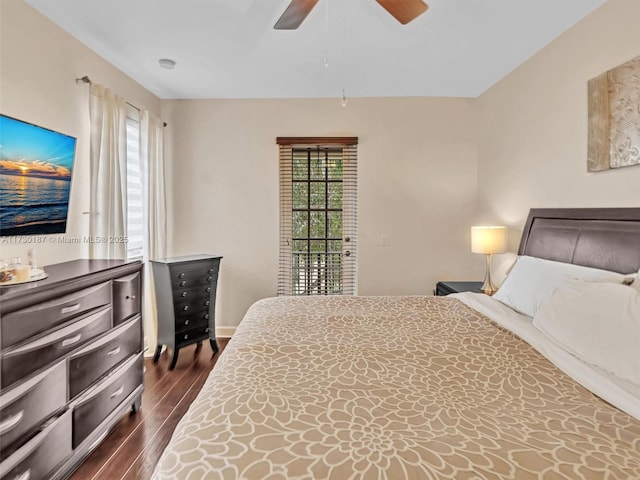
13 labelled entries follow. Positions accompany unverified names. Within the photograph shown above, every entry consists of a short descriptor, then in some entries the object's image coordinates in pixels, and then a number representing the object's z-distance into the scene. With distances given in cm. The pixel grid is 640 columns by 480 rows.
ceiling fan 166
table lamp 290
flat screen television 183
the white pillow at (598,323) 124
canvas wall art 185
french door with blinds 381
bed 80
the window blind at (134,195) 314
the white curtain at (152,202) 328
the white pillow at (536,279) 184
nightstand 299
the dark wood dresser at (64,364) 140
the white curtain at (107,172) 252
